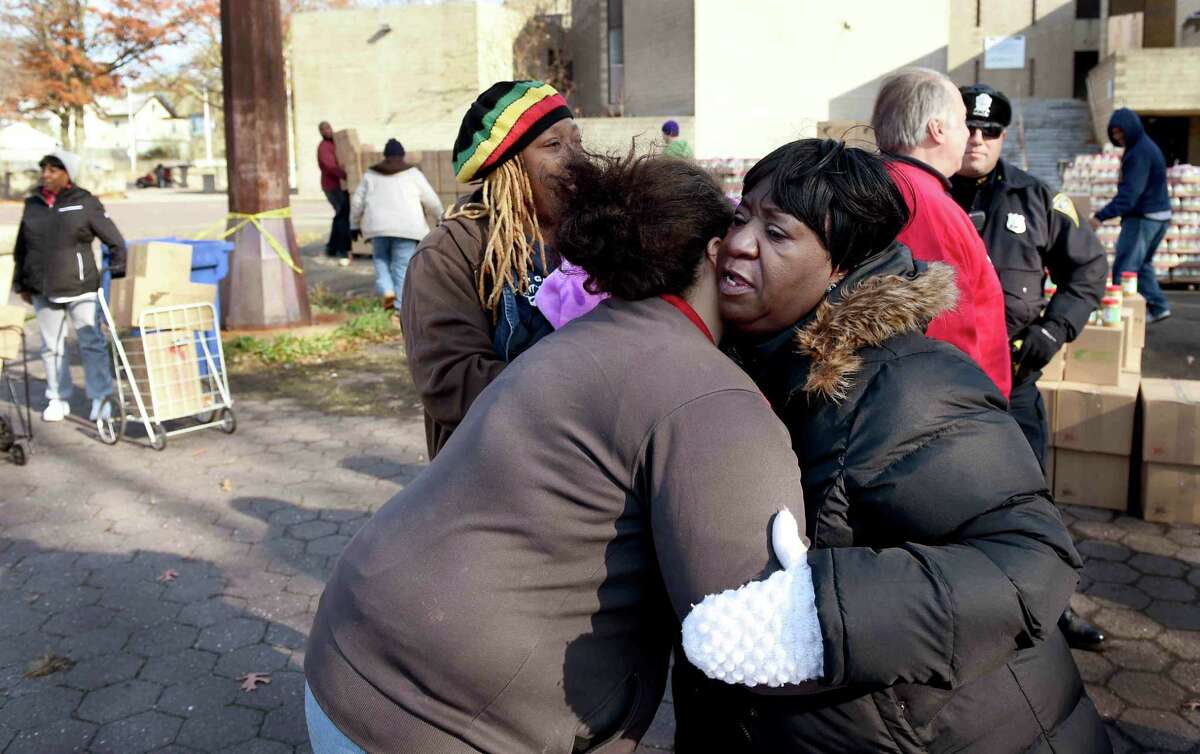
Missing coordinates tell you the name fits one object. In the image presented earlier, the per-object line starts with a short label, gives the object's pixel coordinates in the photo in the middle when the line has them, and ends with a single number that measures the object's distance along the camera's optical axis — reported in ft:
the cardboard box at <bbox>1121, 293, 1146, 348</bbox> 19.92
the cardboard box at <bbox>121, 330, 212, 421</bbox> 21.88
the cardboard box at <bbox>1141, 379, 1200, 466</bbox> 16.40
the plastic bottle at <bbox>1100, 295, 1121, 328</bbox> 17.46
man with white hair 8.42
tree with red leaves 127.54
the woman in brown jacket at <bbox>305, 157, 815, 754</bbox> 4.74
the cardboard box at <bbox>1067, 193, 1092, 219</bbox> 29.22
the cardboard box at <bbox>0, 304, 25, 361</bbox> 19.89
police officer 12.63
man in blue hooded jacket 31.68
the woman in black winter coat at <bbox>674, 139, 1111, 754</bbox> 4.64
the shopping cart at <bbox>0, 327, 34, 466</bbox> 20.36
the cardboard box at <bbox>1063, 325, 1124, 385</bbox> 17.39
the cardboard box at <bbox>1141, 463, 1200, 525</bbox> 16.66
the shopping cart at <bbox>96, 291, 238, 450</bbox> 21.79
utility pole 32.04
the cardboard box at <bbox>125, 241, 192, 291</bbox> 21.88
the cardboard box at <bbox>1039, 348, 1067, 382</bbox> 17.81
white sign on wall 98.43
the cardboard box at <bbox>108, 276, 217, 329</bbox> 21.80
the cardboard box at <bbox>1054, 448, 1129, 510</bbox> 17.49
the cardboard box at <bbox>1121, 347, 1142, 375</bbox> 18.89
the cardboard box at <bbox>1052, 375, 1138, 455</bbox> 17.12
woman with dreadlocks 8.25
